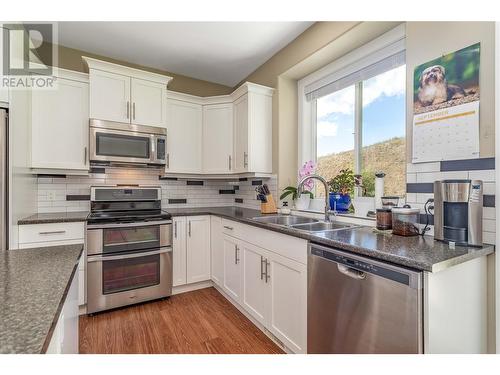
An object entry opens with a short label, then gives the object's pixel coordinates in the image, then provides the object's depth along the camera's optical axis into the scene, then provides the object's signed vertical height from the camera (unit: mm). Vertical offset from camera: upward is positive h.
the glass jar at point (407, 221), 1457 -197
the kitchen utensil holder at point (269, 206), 2723 -214
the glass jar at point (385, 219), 1607 -204
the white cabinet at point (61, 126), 2391 +570
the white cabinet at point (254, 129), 2811 +637
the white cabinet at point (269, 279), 1667 -732
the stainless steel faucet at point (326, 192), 2127 -49
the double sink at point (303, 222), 2072 -315
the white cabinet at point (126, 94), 2525 +948
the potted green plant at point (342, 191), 2244 -43
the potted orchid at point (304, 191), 2539 -56
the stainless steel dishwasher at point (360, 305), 1067 -573
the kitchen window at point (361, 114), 1985 +665
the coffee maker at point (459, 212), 1222 -124
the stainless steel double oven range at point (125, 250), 2320 -612
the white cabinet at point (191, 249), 2756 -703
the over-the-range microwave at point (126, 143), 2516 +437
